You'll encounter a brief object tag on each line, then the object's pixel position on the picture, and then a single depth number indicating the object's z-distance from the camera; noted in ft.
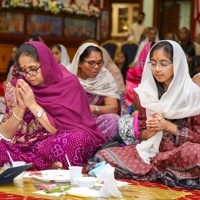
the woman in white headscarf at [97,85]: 11.99
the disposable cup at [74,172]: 7.89
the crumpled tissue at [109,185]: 7.12
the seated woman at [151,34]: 26.09
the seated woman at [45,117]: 9.58
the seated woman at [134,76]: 13.00
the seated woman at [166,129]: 8.80
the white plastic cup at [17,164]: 8.24
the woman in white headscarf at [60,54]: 18.94
